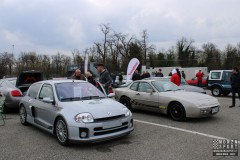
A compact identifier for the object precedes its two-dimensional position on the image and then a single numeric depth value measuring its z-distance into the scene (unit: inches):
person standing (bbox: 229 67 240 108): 420.5
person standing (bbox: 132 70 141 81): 615.3
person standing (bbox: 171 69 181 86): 455.5
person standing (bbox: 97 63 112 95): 363.3
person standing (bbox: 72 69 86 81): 363.6
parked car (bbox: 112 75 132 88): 1131.5
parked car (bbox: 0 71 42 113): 376.8
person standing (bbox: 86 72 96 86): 356.8
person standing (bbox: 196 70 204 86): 841.5
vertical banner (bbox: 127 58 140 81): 623.6
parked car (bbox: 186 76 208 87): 860.6
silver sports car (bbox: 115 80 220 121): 297.1
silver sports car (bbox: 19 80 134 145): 206.2
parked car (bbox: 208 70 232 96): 609.9
